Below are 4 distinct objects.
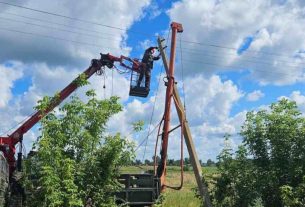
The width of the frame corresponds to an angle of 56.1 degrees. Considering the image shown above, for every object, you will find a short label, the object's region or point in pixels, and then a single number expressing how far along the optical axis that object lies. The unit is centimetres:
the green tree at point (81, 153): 847
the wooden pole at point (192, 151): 1026
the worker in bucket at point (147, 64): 1250
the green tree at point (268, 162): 932
